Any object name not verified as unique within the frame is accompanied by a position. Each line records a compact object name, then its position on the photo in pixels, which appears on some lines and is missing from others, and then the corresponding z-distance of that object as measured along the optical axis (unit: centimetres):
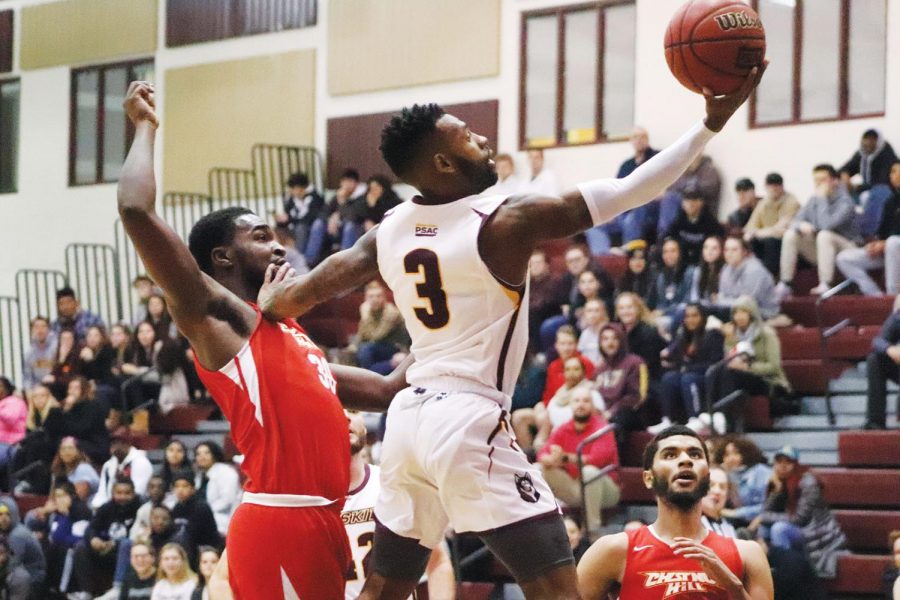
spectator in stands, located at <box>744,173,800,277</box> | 1448
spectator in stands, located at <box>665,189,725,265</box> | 1457
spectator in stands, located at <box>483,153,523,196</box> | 1692
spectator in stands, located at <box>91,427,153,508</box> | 1527
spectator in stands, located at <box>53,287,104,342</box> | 1873
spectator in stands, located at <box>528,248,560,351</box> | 1450
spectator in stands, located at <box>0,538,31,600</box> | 1469
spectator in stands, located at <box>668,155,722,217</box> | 1562
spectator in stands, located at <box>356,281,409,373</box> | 1479
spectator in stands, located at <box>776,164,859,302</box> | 1399
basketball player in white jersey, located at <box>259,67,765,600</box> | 493
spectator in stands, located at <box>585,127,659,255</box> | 1545
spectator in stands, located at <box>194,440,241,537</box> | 1404
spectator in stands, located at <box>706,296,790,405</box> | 1279
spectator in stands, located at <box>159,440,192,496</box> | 1484
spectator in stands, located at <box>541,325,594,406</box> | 1306
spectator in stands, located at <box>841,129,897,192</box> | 1444
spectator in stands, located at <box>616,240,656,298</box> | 1443
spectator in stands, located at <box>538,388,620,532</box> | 1211
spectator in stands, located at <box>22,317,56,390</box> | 1856
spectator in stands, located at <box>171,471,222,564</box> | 1352
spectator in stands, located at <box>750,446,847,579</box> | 1097
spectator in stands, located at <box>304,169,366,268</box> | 1722
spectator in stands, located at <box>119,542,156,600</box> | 1352
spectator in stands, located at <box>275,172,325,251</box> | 1812
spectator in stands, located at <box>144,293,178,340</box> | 1736
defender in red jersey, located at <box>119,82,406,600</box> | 510
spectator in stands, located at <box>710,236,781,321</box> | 1360
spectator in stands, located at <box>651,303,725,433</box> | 1269
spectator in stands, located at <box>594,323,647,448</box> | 1276
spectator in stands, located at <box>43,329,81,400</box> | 1758
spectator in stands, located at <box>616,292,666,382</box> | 1326
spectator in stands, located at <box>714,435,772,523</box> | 1120
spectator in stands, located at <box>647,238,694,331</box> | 1420
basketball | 500
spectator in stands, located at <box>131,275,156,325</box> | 1849
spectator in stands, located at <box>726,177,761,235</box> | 1505
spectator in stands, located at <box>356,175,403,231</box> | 1725
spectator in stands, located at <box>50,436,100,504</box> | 1577
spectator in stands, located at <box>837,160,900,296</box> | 1370
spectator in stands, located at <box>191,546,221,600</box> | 1277
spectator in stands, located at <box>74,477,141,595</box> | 1456
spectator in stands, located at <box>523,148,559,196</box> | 1677
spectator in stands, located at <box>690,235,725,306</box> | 1384
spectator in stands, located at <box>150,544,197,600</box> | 1294
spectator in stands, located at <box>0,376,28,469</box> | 1756
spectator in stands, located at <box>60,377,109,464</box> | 1648
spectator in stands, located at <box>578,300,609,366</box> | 1336
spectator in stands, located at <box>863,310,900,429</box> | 1200
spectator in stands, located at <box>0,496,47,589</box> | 1495
